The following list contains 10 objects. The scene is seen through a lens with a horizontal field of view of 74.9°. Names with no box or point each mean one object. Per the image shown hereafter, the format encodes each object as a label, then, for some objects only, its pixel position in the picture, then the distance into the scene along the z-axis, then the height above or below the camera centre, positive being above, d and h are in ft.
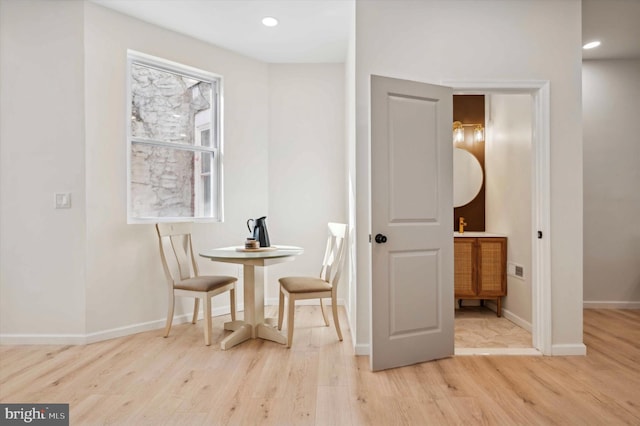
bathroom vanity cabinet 13.42 -1.84
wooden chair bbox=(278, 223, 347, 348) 10.72 -1.94
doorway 9.99 +0.44
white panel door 9.05 -0.25
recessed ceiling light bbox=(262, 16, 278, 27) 12.10 +5.59
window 12.36 +2.19
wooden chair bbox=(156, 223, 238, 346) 11.06 -1.88
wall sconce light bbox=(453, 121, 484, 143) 15.25 +2.91
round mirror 15.26 +1.23
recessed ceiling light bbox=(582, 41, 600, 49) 13.44 +5.40
